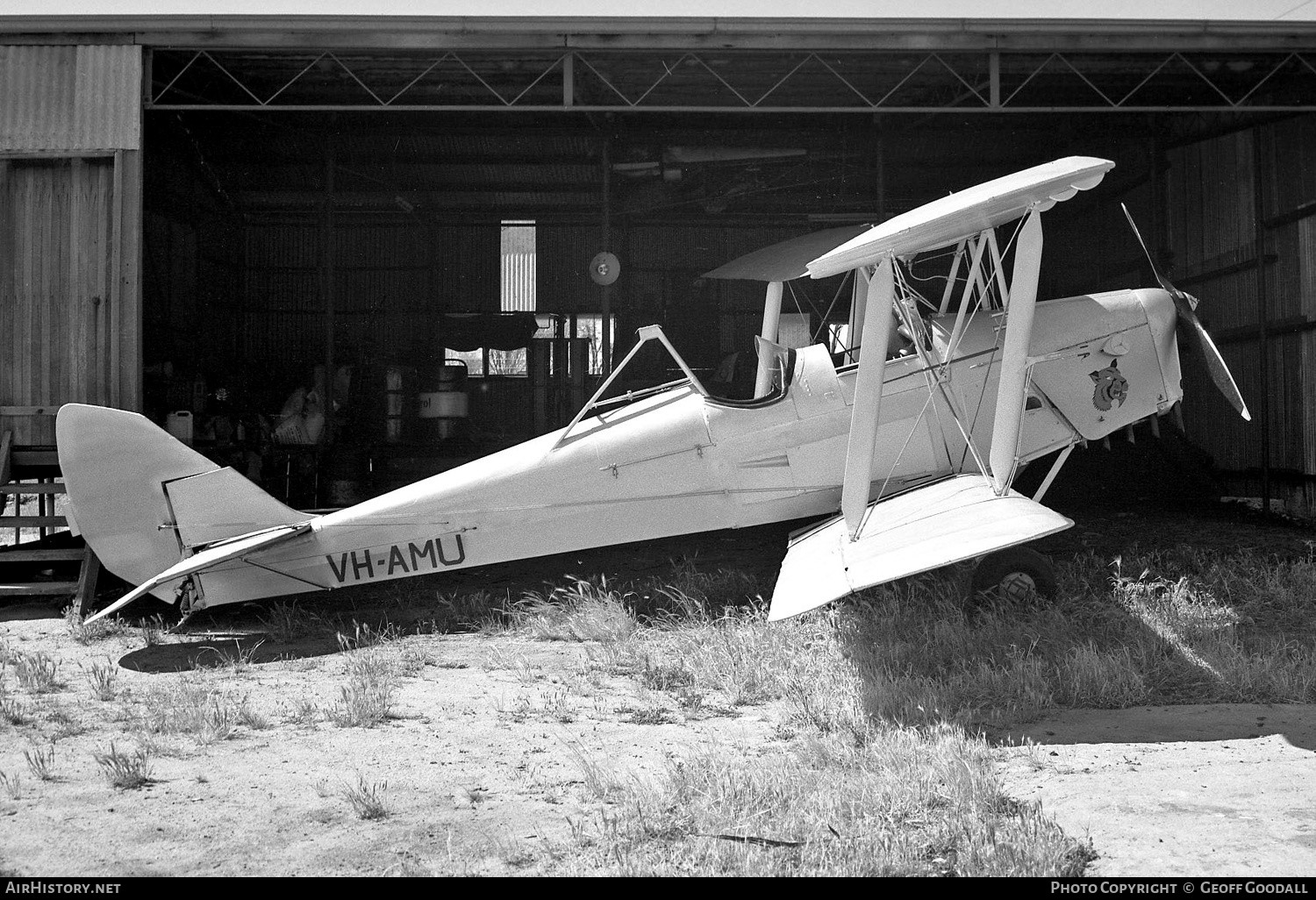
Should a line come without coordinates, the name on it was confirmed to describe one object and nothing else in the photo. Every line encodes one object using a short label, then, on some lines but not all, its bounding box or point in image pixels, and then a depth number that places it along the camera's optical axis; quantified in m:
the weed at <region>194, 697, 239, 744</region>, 4.62
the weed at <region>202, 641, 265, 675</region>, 6.14
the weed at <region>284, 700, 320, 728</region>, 4.94
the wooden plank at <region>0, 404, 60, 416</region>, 8.64
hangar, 8.75
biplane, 6.90
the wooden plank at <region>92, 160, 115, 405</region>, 8.70
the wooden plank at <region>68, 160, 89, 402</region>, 8.74
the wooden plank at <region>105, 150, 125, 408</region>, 8.63
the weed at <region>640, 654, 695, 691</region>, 5.62
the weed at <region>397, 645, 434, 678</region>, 6.07
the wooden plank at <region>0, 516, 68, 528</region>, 8.34
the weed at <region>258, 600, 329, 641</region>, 7.05
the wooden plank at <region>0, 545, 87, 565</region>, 8.23
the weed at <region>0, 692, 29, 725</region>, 4.88
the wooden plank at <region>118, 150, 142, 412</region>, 8.62
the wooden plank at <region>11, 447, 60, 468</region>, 8.67
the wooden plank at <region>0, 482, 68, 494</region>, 8.38
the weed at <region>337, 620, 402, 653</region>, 6.66
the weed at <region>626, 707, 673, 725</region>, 4.98
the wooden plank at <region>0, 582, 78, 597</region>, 8.13
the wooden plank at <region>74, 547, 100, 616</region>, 7.89
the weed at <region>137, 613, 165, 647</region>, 6.82
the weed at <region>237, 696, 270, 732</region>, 4.82
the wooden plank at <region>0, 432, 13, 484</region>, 8.53
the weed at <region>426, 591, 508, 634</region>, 7.34
